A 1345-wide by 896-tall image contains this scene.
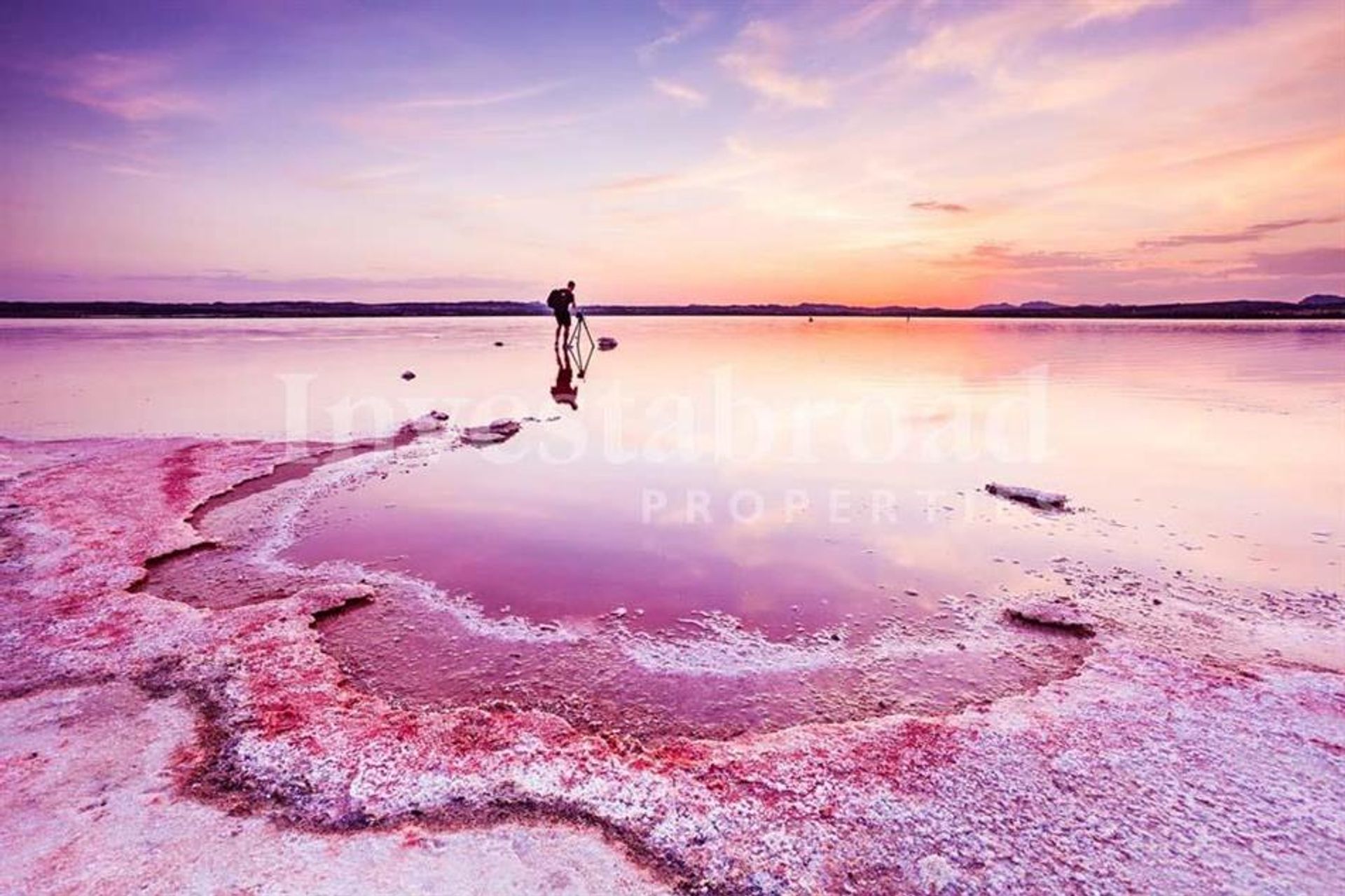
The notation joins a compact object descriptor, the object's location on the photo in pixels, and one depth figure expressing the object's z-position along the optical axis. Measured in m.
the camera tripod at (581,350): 29.87
